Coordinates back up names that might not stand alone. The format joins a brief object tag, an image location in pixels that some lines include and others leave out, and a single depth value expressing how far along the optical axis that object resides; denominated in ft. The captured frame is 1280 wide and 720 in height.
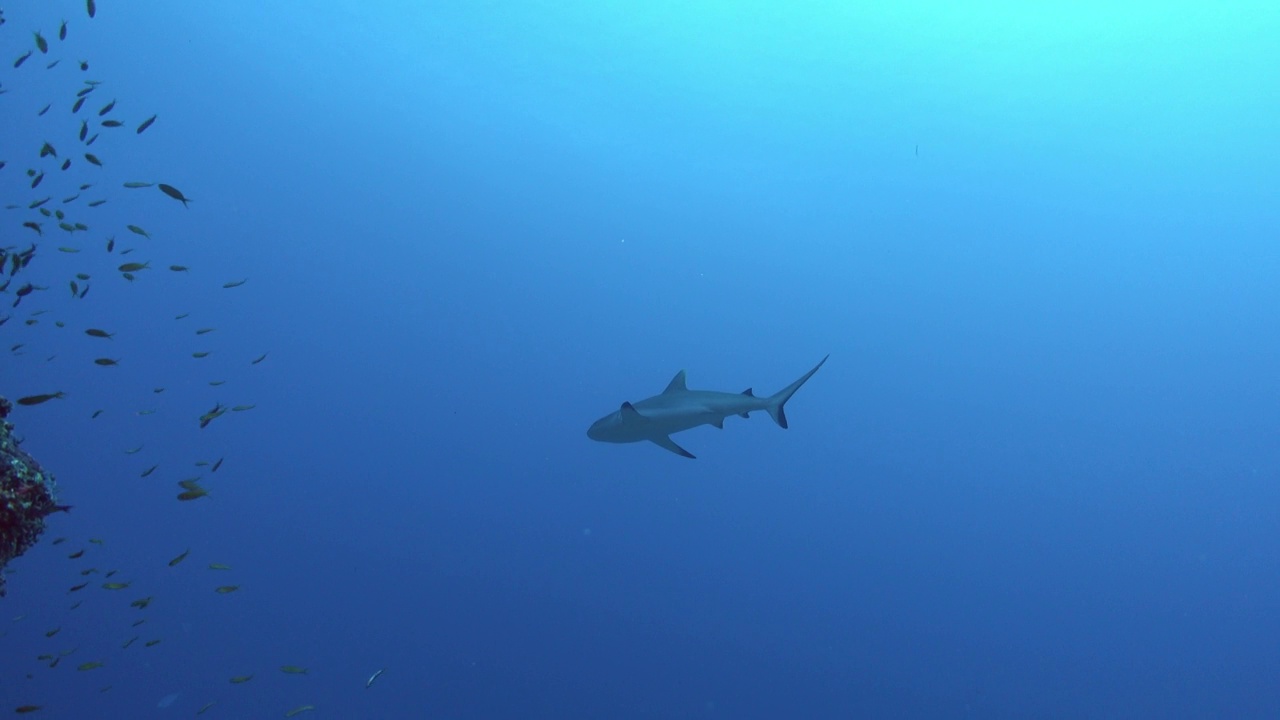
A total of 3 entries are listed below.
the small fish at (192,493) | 20.85
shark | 25.86
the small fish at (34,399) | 18.76
